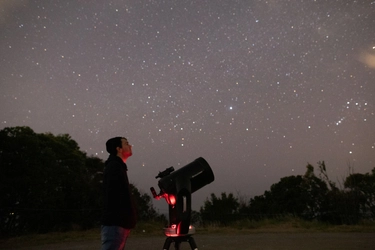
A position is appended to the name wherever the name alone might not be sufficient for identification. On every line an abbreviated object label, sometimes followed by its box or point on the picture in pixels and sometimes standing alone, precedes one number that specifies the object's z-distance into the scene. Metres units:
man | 2.99
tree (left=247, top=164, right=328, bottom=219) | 18.27
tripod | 3.30
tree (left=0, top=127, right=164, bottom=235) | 14.20
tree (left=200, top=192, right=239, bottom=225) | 15.32
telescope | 3.25
